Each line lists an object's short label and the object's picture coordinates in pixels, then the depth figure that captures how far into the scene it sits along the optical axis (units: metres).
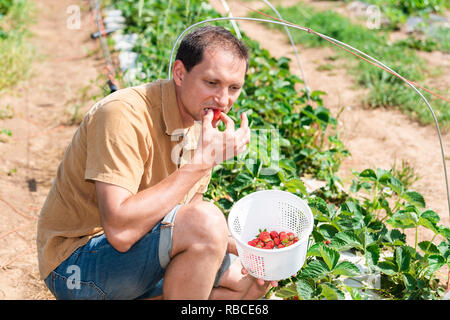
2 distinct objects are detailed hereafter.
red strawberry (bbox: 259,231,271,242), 1.88
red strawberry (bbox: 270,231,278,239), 1.92
